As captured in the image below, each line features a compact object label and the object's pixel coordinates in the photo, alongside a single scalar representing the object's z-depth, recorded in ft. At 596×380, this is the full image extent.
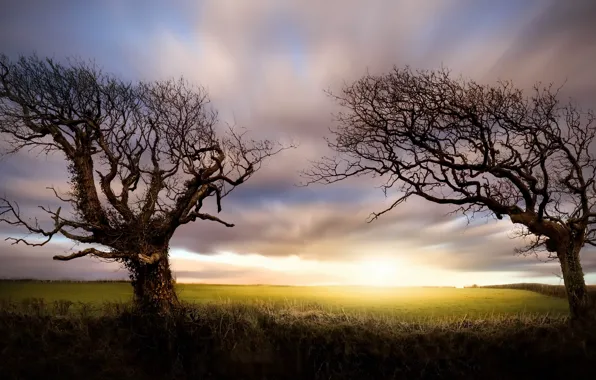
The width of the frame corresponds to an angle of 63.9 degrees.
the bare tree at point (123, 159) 56.70
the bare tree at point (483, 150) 54.13
